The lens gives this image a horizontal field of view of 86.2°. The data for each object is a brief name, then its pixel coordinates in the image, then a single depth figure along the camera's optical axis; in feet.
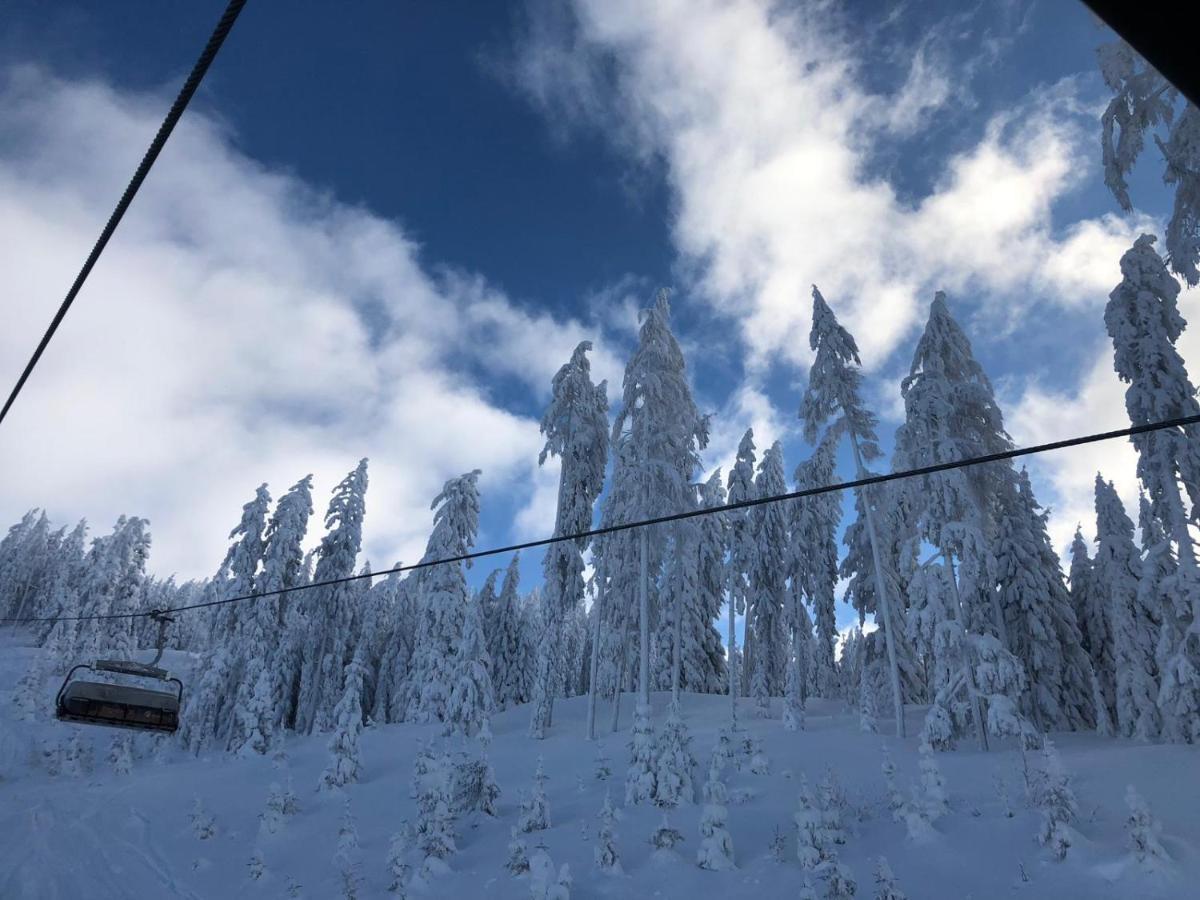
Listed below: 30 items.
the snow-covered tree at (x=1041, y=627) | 80.74
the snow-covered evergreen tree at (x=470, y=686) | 87.97
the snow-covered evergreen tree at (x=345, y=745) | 82.69
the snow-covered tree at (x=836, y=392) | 82.79
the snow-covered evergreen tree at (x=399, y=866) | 46.80
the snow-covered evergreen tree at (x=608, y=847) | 44.42
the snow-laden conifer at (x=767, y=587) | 114.73
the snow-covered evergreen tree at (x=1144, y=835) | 32.71
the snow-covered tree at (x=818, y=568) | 112.88
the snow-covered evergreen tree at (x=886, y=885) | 33.92
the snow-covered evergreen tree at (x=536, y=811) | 54.24
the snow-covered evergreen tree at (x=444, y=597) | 90.74
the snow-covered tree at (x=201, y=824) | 67.21
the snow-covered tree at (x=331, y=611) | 139.13
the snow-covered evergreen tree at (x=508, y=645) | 154.40
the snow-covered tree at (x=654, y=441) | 91.04
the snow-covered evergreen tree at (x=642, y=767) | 58.80
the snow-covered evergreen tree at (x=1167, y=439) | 54.39
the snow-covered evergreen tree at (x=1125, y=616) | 68.39
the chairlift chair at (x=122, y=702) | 40.45
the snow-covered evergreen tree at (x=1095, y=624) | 90.79
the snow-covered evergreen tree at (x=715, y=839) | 42.52
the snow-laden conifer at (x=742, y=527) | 114.11
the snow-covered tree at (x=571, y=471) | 105.40
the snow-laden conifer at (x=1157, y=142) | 42.22
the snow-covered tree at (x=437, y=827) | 49.37
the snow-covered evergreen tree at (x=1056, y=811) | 35.76
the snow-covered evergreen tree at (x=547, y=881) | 39.73
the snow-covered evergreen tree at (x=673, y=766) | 57.26
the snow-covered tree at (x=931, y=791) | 43.14
